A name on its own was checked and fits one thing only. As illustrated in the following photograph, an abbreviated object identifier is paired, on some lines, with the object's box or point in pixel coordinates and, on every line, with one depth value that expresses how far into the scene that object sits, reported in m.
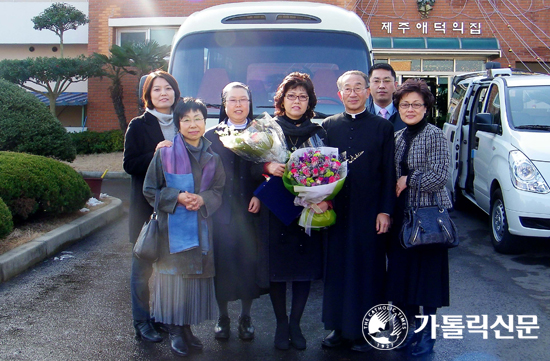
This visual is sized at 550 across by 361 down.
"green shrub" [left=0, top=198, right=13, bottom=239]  5.75
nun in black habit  3.90
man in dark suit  5.31
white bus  5.45
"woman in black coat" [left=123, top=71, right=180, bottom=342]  3.98
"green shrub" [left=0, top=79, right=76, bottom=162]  8.52
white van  5.92
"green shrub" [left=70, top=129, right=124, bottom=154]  16.15
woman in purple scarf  3.68
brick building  16.67
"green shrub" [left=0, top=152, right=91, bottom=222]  6.41
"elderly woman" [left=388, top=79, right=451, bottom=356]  3.71
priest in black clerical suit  3.74
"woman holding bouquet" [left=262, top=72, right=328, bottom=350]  3.77
